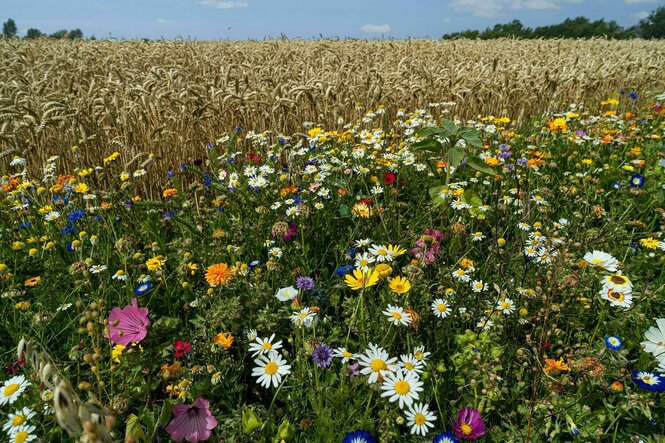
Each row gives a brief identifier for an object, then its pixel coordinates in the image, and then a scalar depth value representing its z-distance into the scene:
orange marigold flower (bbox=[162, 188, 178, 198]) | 1.38
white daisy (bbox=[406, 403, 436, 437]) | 0.74
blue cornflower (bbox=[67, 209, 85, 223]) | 1.22
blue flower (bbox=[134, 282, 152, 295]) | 1.01
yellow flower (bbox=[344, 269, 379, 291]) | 0.83
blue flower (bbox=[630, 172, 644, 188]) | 1.37
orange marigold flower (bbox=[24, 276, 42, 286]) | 1.05
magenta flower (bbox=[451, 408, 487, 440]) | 0.75
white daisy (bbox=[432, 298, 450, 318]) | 0.94
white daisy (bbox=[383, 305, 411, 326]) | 0.81
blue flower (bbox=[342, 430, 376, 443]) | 0.73
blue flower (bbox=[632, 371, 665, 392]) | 0.78
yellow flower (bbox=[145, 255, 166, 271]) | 1.07
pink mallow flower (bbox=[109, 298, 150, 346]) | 0.80
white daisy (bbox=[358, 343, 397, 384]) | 0.73
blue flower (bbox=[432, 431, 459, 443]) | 0.73
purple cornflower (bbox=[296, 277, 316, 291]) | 0.99
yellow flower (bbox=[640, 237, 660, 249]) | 1.12
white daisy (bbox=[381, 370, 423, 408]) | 0.71
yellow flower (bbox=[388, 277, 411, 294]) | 0.85
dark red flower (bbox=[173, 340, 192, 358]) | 0.85
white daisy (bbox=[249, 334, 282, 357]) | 0.80
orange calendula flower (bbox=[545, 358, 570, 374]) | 0.82
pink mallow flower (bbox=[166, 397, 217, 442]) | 0.74
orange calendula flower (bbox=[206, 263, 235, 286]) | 0.95
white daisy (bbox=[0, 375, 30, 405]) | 0.78
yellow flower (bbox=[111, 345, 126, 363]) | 0.82
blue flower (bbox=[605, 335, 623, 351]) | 0.86
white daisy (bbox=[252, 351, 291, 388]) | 0.76
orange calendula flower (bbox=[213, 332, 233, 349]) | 0.86
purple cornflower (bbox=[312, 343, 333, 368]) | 0.80
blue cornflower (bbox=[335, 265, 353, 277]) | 1.03
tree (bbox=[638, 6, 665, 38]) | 56.52
